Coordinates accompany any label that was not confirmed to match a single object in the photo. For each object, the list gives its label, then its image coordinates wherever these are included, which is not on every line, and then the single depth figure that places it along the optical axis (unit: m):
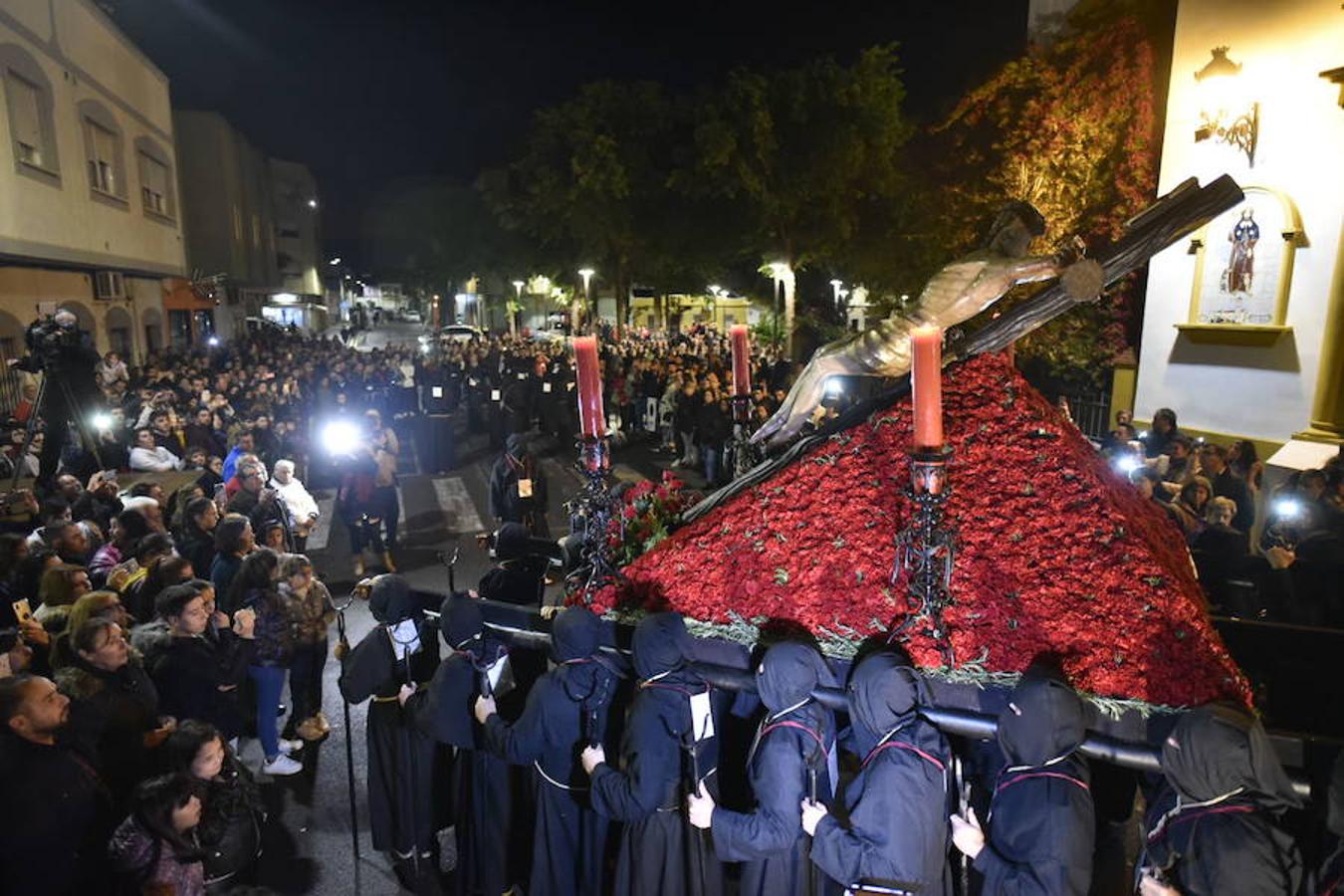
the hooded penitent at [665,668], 3.48
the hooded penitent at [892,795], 3.06
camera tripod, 8.61
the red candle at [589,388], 3.86
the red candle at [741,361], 5.18
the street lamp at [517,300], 51.47
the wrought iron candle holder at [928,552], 2.94
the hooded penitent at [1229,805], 2.61
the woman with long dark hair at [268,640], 5.53
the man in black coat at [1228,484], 7.57
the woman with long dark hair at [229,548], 6.04
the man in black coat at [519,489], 8.42
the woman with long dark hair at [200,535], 6.63
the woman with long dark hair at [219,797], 3.71
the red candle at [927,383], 2.91
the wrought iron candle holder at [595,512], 4.01
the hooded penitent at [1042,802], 2.90
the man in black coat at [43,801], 3.28
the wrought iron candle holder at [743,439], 5.22
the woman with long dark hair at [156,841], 3.45
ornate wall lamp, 10.72
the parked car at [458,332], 43.56
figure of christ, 3.74
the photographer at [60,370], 8.61
